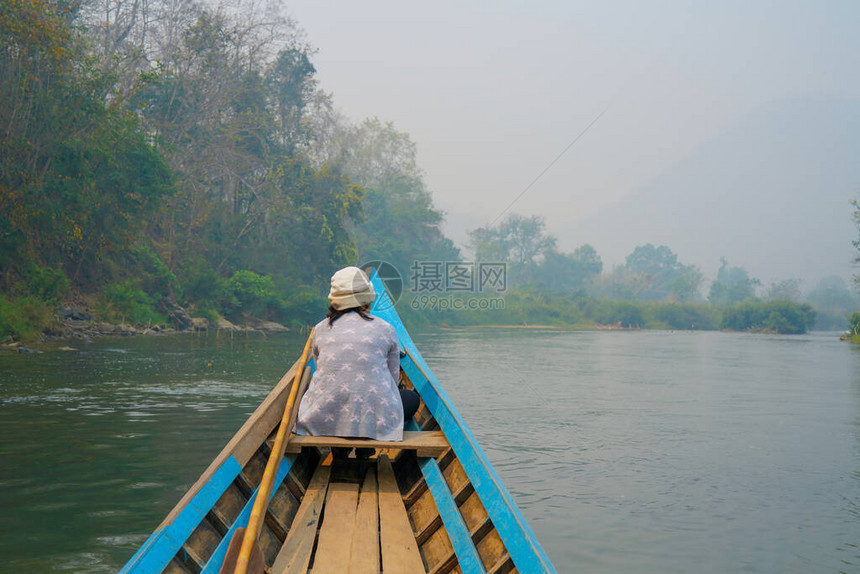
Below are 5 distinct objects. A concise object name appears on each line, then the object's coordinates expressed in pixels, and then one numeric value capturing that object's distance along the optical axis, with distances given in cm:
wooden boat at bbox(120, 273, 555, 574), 233
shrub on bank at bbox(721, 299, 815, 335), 3794
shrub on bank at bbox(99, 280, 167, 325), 1678
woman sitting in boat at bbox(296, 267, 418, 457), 321
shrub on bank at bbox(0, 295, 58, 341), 1191
